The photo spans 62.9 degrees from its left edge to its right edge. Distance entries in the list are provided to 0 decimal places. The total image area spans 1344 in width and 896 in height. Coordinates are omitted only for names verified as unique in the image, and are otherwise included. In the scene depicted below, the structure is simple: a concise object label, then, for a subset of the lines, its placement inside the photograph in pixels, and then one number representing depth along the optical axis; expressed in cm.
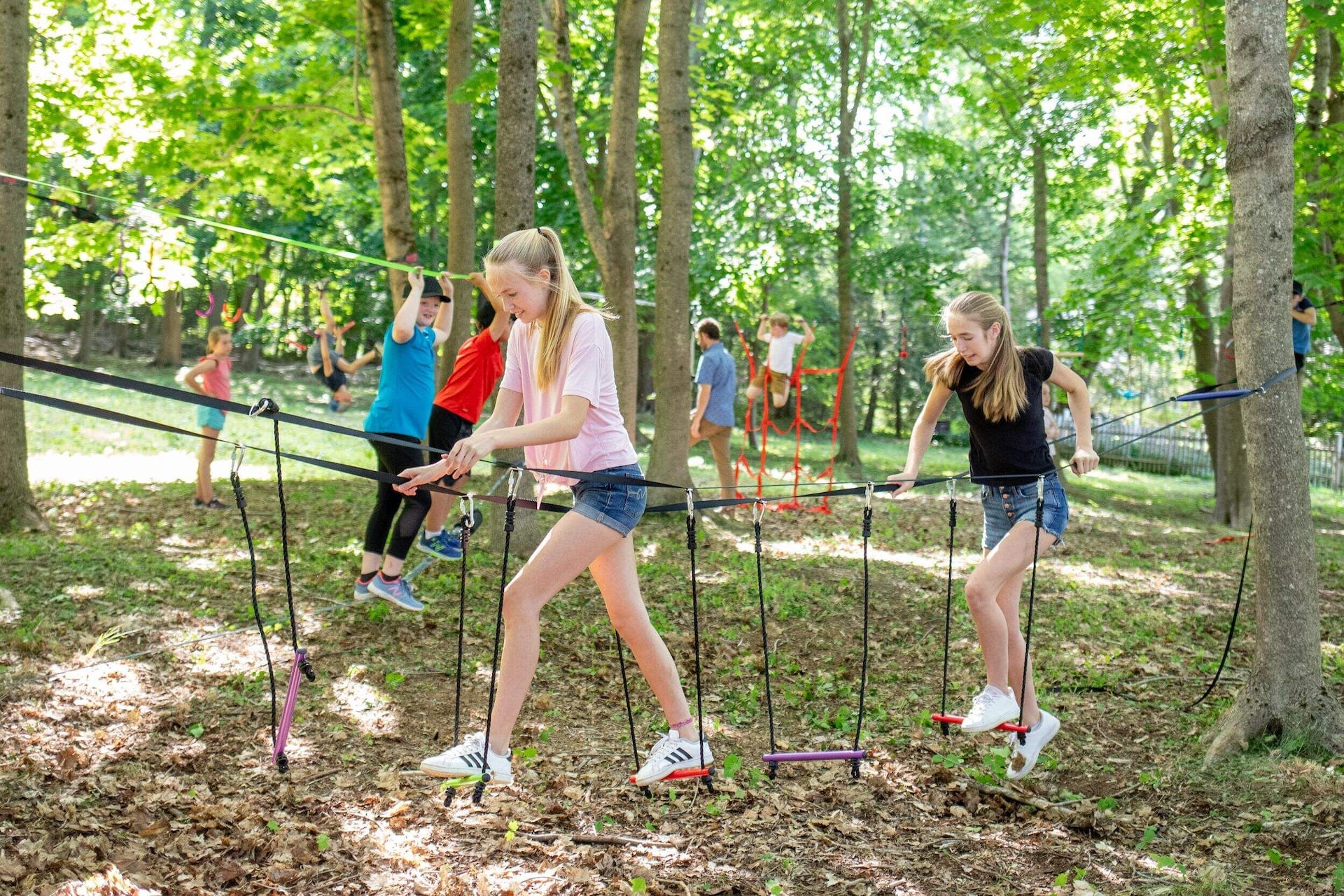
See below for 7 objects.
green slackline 501
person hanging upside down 1021
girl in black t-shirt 428
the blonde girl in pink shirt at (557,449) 349
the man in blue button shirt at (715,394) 1030
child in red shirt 686
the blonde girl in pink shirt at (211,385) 925
